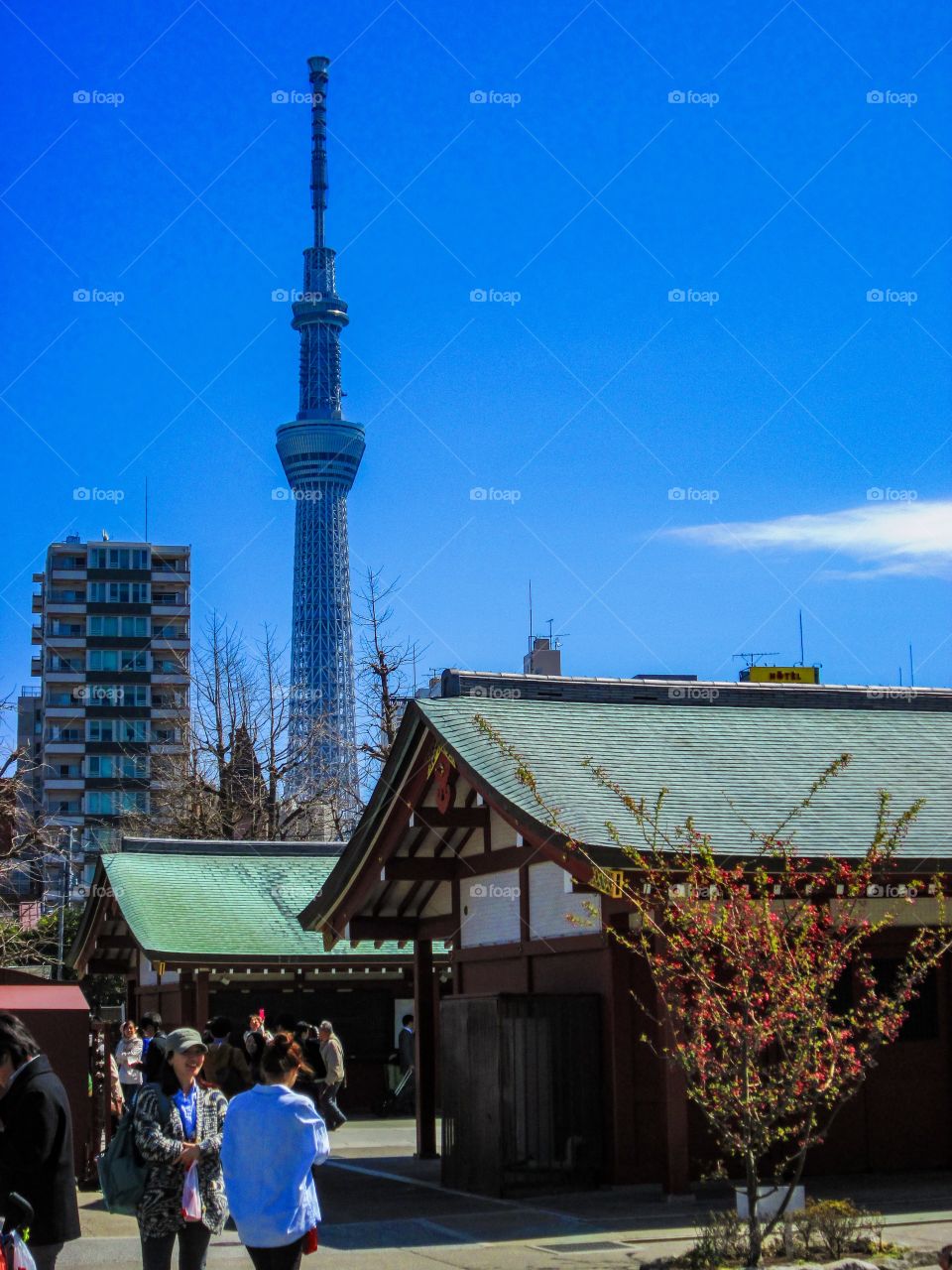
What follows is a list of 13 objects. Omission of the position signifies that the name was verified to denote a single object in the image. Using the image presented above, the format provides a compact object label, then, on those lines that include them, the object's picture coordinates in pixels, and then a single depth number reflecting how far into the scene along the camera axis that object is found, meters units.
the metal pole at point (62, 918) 46.92
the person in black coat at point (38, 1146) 7.39
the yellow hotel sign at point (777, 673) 33.75
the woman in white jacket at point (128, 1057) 21.14
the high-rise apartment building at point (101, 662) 113.69
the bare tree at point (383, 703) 40.50
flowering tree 11.15
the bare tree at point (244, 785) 44.62
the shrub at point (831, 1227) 11.24
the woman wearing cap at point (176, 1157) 8.32
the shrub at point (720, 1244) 10.84
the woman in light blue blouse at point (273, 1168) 7.47
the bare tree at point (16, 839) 29.55
